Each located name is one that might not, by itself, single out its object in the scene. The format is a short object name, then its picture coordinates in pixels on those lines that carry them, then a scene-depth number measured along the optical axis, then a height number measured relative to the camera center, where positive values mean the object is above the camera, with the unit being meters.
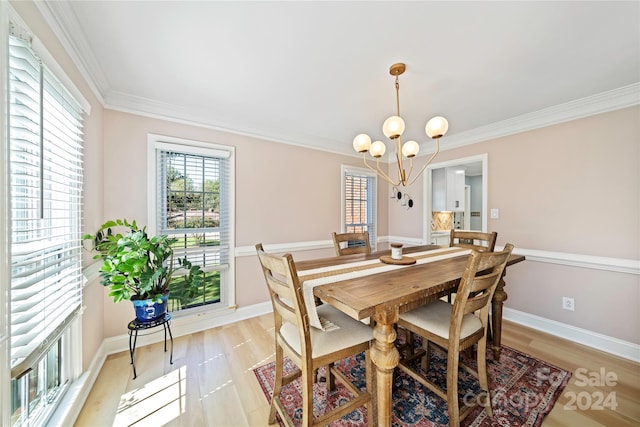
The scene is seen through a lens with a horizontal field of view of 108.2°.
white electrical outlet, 2.37 -0.93
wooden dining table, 1.09 -0.41
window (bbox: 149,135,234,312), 2.38 +0.07
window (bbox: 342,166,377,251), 3.77 +0.22
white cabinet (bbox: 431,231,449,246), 4.23 -0.46
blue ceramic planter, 1.80 -0.76
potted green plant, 1.61 -0.43
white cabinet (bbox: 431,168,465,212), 4.33 +0.46
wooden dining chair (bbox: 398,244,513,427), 1.25 -0.69
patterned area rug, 1.45 -1.28
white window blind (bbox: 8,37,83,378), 0.95 +0.04
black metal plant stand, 1.82 -0.89
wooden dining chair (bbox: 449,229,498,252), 2.31 -0.25
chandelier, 1.76 +0.64
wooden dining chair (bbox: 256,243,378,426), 1.11 -0.70
